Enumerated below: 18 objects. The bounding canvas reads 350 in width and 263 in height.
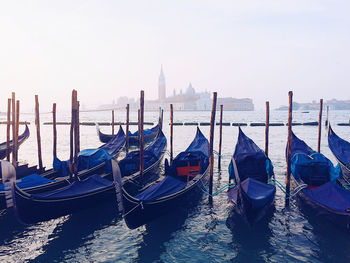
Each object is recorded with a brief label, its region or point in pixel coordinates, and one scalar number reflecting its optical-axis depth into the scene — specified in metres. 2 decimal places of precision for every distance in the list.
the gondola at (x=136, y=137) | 19.02
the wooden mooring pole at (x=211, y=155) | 7.73
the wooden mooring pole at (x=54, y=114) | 10.89
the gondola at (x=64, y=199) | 5.49
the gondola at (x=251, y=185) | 5.64
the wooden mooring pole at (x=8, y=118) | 10.09
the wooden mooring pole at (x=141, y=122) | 8.27
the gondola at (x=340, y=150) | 9.71
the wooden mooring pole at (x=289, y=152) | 7.29
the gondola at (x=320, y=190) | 5.66
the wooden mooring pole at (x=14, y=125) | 9.34
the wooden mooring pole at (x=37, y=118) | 10.69
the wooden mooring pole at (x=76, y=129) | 7.82
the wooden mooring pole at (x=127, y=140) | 13.41
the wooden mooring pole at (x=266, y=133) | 9.80
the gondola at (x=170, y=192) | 5.57
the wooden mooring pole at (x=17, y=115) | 10.33
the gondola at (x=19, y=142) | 12.57
